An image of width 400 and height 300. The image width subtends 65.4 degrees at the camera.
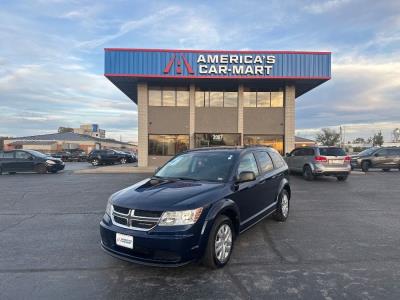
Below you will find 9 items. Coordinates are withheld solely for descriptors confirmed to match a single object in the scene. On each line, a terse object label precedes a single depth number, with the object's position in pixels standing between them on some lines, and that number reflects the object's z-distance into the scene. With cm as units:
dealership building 2536
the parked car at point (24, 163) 1950
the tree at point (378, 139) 9442
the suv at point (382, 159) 2058
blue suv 382
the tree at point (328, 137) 8487
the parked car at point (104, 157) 3185
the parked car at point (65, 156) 4289
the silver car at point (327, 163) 1436
